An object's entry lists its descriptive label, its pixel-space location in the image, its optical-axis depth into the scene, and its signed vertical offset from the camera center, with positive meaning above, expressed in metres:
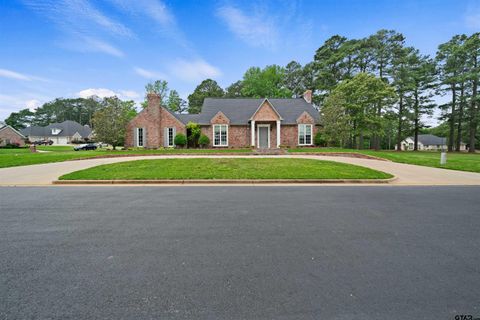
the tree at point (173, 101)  50.78 +10.34
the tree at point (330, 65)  38.31 +14.18
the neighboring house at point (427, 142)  67.06 +0.10
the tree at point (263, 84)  48.12 +13.30
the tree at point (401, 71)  33.97 +11.28
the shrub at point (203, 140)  25.23 +0.47
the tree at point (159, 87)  48.91 +12.85
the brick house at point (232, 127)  25.70 +2.05
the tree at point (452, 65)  33.78 +12.18
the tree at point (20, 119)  77.74 +9.84
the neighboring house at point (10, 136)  46.94 +2.07
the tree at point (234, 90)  59.12 +14.94
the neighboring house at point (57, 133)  60.66 +3.37
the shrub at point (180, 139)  24.67 +0.59
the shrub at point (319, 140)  25.58 +0.38
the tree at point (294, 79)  49.69 +15.16
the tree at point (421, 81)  34.92 +10.06
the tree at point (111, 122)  23.59 +2.48
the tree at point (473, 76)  32.27 +9.64
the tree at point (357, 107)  24.59 +4.31
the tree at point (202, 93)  57.09 +13.66
